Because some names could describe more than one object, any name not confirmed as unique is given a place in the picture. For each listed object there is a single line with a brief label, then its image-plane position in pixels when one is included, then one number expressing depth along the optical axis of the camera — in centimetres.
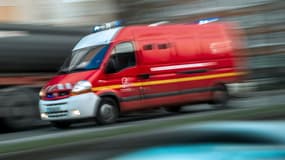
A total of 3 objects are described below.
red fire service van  1537
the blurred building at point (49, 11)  3788
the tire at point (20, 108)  1659
